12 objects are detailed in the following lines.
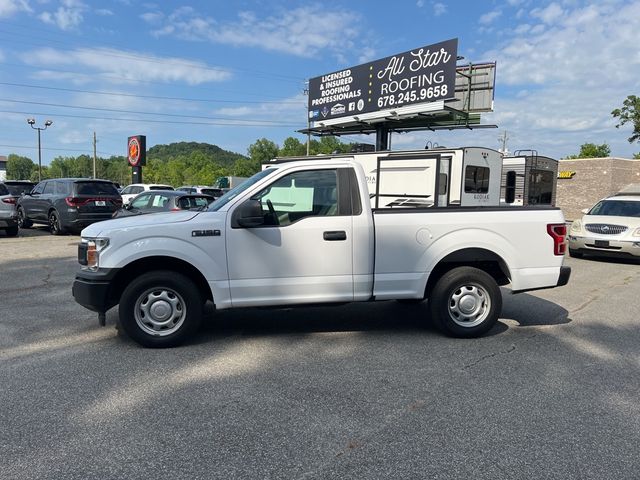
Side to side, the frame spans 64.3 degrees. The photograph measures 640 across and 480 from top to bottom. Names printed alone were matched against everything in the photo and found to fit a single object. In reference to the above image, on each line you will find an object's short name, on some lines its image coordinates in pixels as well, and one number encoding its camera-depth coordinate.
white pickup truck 5.05
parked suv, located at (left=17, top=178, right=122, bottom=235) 15.55
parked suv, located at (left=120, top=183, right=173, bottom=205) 23.33
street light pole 48.78
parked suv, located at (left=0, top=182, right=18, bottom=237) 14.59
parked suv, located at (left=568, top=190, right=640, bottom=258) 11.63
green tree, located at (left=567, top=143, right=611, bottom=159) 56.19
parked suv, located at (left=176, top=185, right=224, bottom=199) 22.97
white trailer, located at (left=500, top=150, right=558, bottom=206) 18.17
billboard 24.16
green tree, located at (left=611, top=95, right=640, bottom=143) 34.38
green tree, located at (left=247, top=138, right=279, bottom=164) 105.40
